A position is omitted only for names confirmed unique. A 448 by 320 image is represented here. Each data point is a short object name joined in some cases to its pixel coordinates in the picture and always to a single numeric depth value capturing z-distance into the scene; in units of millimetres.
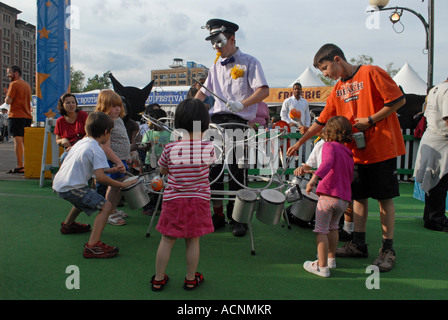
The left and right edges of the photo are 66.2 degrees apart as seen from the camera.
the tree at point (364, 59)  34675
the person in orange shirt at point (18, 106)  6945
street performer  3365
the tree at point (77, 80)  72688
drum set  2840
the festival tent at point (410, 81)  15273
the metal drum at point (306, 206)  2951
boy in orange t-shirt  2678
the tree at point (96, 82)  86375
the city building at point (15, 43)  76562
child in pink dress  2215
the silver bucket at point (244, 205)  2836
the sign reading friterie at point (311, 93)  18625
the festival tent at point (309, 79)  19688
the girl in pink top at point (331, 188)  2543
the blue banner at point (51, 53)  6566
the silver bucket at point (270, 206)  2792
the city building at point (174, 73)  79688
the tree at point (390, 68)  36281
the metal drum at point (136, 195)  3057
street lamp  8773
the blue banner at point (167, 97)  19594
